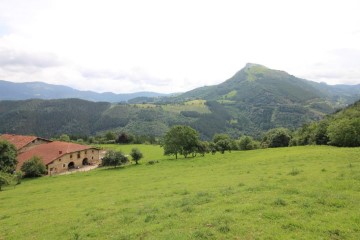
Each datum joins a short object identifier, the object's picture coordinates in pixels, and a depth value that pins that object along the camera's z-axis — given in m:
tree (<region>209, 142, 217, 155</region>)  93.69
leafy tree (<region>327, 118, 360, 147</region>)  61.62
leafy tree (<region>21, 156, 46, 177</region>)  69.00
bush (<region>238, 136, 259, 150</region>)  116.62
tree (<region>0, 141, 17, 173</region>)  65.88
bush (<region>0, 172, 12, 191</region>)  51.75
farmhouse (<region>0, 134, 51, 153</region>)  95.04
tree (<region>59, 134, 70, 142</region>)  140.75
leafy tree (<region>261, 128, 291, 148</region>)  107.25
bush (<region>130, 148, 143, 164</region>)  77.06
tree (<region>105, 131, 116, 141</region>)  165.25
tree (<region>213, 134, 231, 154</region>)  93.89
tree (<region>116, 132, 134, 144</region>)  156.25
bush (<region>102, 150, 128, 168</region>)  73.12
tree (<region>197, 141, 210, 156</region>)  83.39
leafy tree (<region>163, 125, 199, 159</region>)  81.19
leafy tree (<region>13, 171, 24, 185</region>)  60.59
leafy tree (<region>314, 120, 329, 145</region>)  78.12
